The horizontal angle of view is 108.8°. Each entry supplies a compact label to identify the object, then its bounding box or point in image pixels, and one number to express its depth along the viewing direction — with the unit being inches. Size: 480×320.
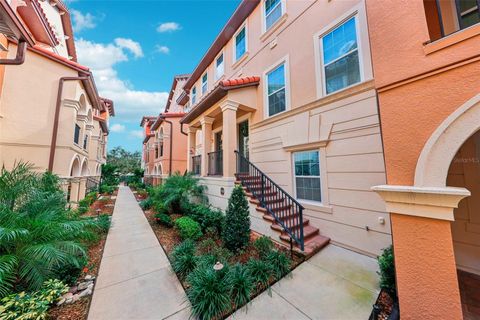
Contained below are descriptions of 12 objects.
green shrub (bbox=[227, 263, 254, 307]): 115.5
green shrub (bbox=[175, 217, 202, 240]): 207.9
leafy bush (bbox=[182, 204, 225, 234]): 227.1
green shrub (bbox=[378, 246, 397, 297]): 107.2
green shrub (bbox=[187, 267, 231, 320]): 104.8
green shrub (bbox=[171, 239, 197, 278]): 148.0
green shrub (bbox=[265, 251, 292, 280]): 140.7
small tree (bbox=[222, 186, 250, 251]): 175.6
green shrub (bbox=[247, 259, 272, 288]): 131.3
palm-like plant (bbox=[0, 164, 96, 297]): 114.4
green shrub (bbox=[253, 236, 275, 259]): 166.4
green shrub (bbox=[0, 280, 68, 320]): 93.1
